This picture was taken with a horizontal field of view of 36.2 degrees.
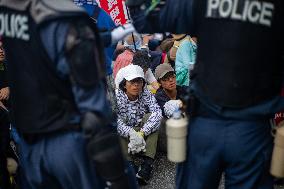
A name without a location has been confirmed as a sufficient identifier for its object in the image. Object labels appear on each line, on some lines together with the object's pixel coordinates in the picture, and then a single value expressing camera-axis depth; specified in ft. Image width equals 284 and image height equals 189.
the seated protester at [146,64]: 18.11
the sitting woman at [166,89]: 16.51
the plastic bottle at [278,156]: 8.17
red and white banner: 17.10
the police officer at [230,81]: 7.63
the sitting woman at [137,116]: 15.05
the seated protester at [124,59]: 18.18
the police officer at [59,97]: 7.30
